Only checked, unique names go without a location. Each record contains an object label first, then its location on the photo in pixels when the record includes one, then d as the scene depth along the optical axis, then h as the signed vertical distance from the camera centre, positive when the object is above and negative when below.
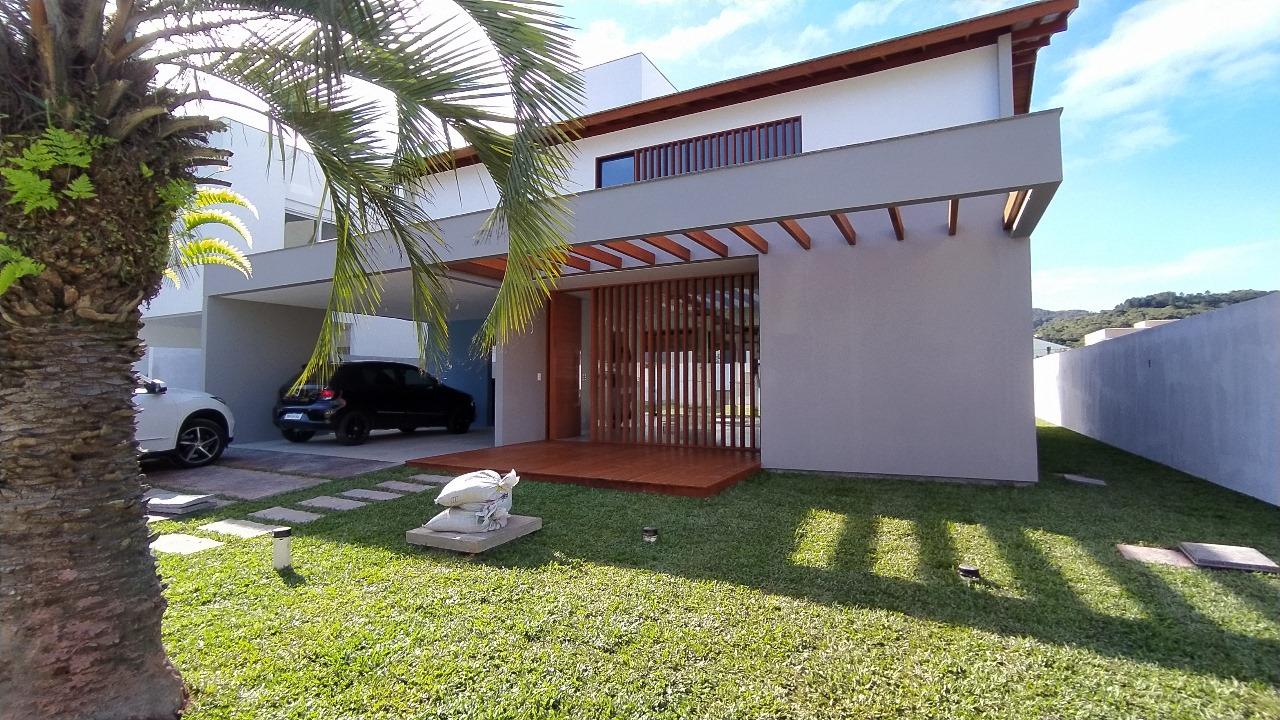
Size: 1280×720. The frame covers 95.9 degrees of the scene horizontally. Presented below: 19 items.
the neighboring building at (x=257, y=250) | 11.27 +2.18
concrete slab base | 4.04 -1.12
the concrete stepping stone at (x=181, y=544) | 4.22 -1.20
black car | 9.38 -0.35
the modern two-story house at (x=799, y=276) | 5.12 +1.44
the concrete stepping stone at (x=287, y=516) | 5.08 -1.18
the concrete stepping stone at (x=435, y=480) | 6.60 -1.13
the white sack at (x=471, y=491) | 4.24 -0.80
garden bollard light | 3.78 -1.09
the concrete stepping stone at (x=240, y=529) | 4.66 -1.19
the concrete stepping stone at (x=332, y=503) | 5.54 -1.16
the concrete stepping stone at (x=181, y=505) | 5.23 -1.10
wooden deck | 6.10 -1.03
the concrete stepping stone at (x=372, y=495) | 5.89 -1.15
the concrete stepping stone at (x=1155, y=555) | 3.82 -1.21
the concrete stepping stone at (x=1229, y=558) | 3.64 -1.17
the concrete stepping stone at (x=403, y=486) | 6.27 -1.14
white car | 7.02 -0.51
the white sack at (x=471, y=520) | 4.22 -1.01
